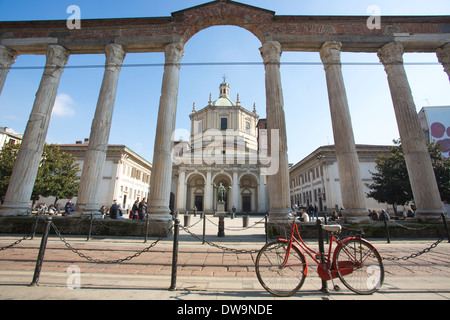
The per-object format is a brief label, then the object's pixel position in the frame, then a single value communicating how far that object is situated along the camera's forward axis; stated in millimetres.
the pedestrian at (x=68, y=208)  14819
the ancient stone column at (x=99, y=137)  8320
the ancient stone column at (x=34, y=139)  8438
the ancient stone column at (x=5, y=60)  10336
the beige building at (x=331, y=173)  26672
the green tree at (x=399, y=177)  15102
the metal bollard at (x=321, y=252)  2785
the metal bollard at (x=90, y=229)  7035
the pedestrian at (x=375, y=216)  11835
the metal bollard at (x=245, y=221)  13448
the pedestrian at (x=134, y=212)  12680
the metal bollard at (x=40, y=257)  2978
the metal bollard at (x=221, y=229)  8094
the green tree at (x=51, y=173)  18797
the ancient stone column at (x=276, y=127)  7652
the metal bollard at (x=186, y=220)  12798
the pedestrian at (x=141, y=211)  10939
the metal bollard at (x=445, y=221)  6812
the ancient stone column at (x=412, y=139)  7957
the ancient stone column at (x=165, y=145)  7927
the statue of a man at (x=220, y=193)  24984
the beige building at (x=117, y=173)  28125
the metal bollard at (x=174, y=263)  2885
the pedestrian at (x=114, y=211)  10422
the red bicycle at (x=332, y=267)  2758
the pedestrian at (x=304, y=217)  10530
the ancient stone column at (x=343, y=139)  7797
